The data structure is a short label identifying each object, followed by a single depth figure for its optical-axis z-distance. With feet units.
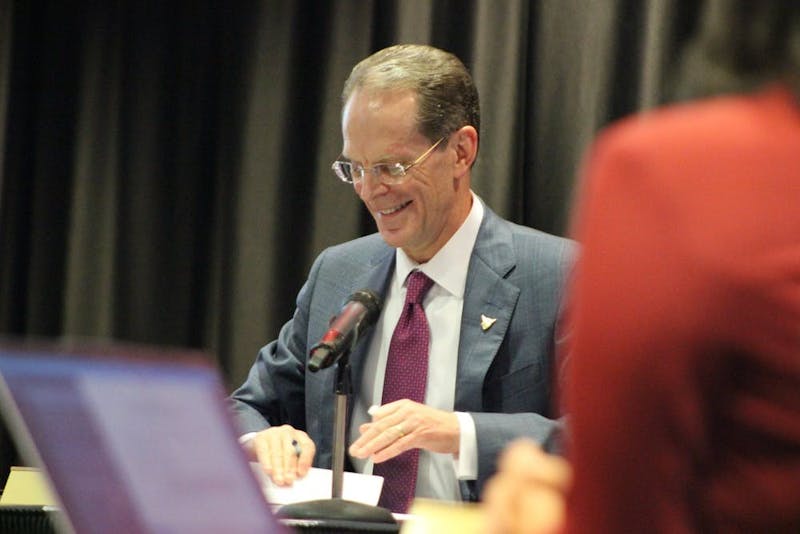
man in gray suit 15.20
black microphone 14.12
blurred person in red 5.72
